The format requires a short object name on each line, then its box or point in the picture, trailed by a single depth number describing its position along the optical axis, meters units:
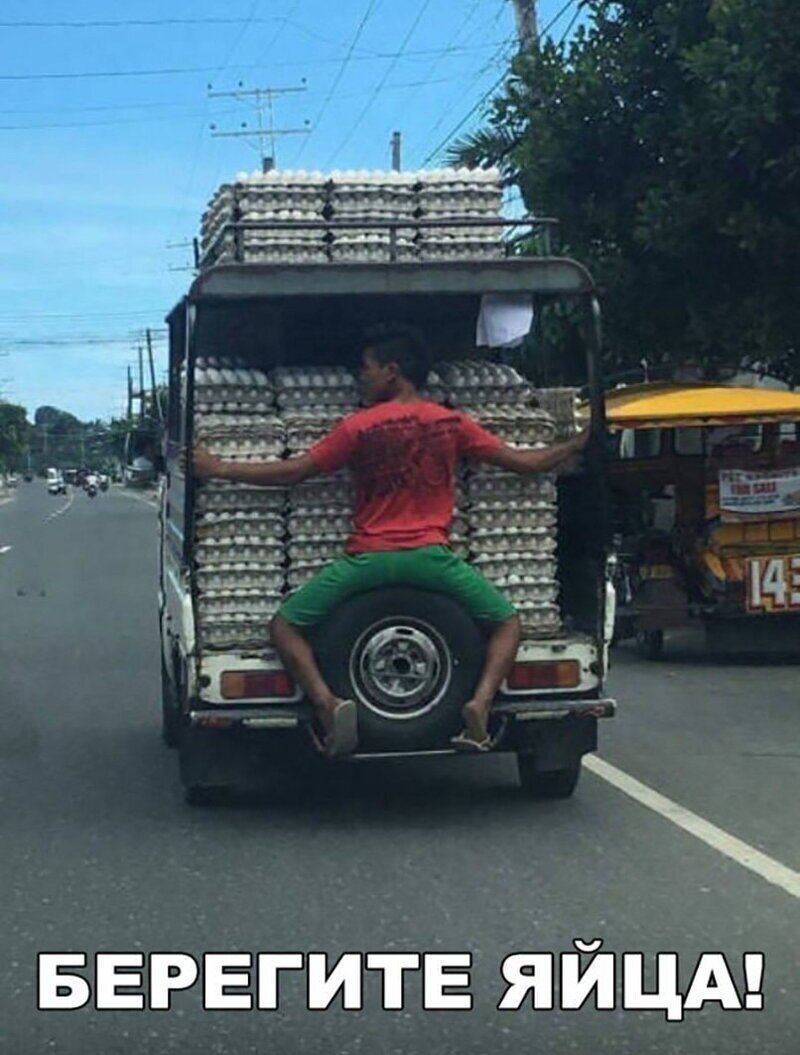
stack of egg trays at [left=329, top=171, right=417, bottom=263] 9.25
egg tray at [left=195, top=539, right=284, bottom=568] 8.72
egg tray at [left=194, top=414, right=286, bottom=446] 8.61
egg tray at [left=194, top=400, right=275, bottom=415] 8.78
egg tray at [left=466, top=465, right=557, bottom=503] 8.91
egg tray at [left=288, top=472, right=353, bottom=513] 8.79
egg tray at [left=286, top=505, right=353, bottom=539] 8.81
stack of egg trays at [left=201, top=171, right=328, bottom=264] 9.09
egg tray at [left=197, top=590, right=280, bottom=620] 8.76
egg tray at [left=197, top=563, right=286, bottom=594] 8.74
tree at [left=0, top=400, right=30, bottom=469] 146.50
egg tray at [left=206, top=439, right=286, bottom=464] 8.60
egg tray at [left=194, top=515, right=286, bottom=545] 8.72
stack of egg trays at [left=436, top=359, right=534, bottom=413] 9.02
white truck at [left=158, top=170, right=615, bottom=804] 8.53
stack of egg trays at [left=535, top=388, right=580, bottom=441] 9.14
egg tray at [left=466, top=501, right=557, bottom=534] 8.91
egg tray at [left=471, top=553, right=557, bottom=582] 8.91
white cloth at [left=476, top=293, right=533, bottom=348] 8.97
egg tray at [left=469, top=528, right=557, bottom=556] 8.91
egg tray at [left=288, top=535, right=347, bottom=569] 8.81
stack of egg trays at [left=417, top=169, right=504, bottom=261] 9.26
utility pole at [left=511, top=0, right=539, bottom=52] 23.22
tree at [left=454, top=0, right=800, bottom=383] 14.41
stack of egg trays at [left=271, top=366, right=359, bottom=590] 8.77
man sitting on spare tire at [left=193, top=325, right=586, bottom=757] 8.48
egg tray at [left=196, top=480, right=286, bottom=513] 8.70
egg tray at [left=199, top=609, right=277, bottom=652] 8.76
